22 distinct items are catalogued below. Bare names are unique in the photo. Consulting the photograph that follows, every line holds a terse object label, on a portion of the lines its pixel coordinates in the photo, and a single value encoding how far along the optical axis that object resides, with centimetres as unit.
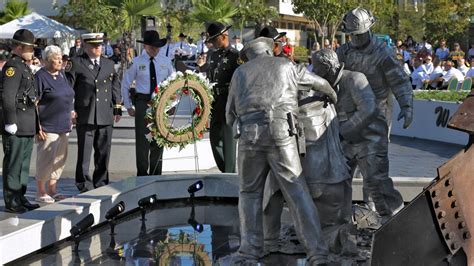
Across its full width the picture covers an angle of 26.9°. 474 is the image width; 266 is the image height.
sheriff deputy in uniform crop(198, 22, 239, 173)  1198
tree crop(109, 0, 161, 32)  3225
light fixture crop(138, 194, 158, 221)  1012
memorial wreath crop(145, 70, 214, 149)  1182
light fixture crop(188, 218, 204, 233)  986
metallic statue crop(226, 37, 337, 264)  747
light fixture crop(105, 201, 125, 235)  931
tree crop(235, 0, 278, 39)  4584
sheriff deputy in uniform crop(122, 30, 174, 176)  1223
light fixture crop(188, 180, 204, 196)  1091
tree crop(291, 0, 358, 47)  3853
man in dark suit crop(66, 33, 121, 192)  1151
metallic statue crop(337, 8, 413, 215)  895
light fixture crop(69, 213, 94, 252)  867
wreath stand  1198
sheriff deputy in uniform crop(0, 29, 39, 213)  1009
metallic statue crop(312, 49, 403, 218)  813
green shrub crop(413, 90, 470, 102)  1945
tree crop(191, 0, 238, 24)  3744
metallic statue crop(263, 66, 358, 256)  776
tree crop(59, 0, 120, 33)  3670
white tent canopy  3350
